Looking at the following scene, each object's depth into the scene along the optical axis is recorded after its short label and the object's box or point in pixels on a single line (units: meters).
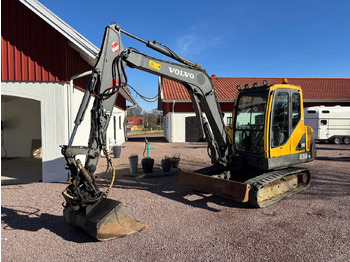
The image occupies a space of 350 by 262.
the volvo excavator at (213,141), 4.14
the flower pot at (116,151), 12.50
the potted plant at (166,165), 8.79
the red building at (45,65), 7.34
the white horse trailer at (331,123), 18.17
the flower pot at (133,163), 8.74
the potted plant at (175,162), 9.59
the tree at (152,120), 61.28
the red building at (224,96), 20.81
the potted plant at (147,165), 8.64
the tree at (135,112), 88.41
